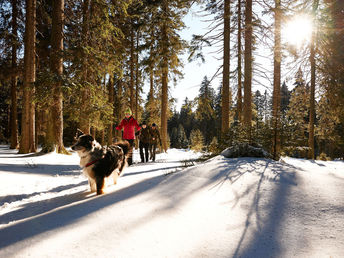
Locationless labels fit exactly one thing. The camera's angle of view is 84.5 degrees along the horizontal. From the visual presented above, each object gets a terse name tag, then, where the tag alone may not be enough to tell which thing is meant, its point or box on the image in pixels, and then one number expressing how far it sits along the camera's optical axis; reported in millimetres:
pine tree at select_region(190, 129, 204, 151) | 12125
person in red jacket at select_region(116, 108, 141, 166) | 7750
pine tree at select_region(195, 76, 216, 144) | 10852
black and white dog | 3859
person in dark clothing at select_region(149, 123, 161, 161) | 9250
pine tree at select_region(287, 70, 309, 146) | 6496
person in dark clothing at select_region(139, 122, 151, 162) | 8859
